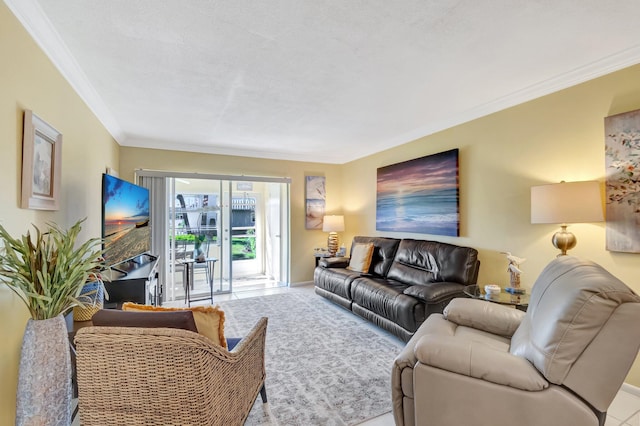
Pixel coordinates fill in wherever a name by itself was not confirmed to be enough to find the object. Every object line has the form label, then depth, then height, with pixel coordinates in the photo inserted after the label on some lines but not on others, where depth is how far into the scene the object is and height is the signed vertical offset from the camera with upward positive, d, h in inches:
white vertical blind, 181.5 +2.2
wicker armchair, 47.4 -25.4
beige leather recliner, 46.7 -25.9
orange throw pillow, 58.0 -19.5
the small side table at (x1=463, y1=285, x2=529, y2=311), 95.0 -26.6
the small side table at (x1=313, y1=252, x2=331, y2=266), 211.0 -25.5
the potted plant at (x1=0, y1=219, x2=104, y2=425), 50.8 -18.6
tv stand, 101.3 -23.1
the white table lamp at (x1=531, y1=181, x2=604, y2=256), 84.8 +3.8
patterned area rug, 79.4 -50.5
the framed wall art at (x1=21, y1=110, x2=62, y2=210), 65.5 +13.7
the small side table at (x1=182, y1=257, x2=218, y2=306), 180.5 -34.0
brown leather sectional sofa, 114.1 -29.5
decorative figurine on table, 102.7 -19.8
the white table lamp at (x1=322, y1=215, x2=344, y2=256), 216.7 -5.9
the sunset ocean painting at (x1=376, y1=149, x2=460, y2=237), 143.5 +12.1
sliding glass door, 193.5 -7.2
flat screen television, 102.7 +0.3
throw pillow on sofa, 169.5 -22.5
